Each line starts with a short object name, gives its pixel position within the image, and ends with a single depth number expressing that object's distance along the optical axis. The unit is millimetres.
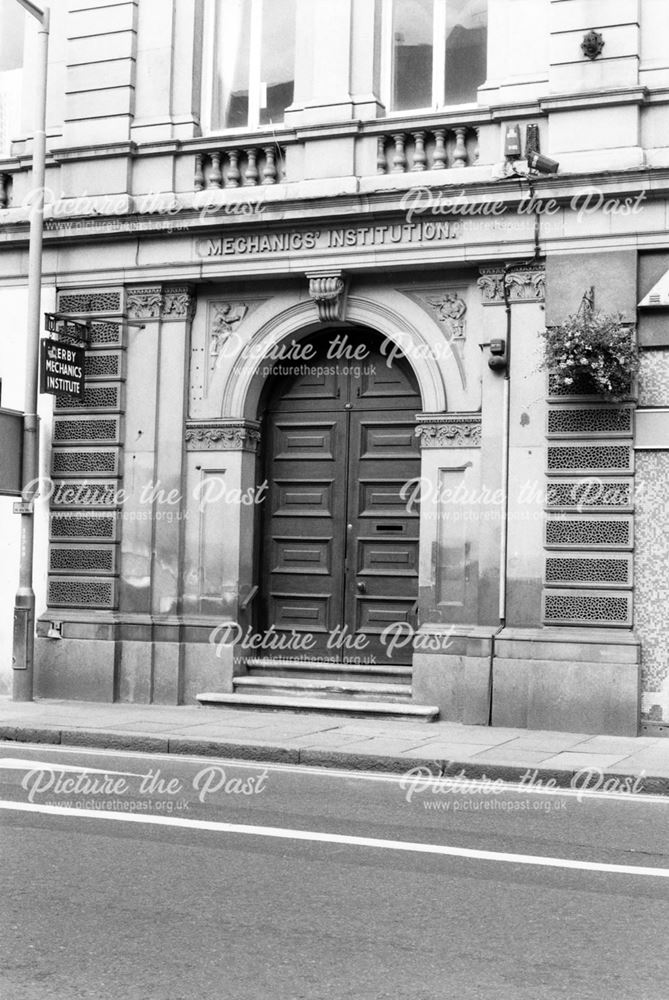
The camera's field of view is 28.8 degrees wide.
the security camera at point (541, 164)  13227
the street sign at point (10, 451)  14781
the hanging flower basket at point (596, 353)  12742
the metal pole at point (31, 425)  14859
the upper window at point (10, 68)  16734
